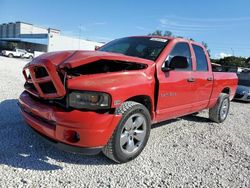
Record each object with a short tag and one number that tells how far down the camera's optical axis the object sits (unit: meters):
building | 38.04
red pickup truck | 2.18
